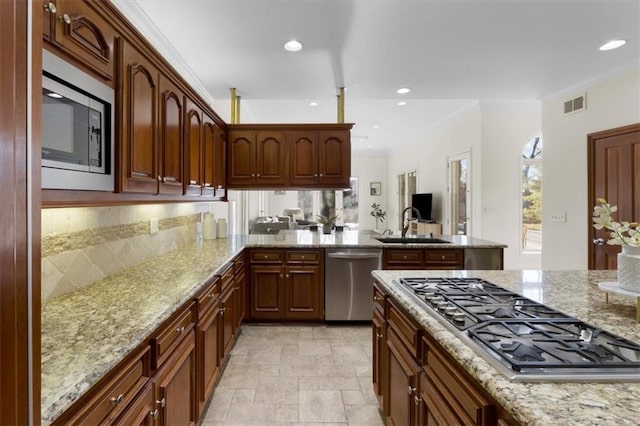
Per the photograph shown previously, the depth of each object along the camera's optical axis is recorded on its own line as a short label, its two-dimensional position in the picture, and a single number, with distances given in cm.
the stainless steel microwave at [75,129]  106
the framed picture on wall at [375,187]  1104
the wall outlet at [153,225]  255
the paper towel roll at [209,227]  374
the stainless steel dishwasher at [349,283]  349
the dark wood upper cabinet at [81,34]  107
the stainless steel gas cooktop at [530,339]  84
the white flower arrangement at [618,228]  129
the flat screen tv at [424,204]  725
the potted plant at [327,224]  440
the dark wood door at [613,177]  345
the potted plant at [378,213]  1074
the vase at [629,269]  127
